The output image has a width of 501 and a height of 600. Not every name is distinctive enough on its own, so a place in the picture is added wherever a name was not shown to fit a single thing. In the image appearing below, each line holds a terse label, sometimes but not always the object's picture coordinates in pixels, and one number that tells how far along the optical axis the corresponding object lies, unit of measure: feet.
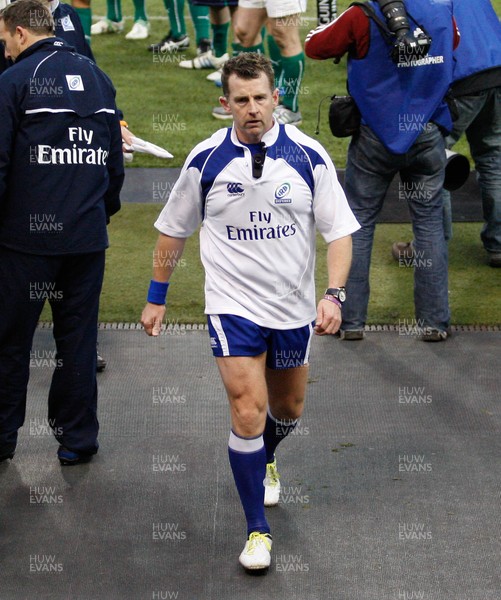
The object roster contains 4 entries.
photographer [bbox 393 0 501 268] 50.98
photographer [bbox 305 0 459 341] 44.96
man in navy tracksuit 35.40
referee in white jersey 32.42
